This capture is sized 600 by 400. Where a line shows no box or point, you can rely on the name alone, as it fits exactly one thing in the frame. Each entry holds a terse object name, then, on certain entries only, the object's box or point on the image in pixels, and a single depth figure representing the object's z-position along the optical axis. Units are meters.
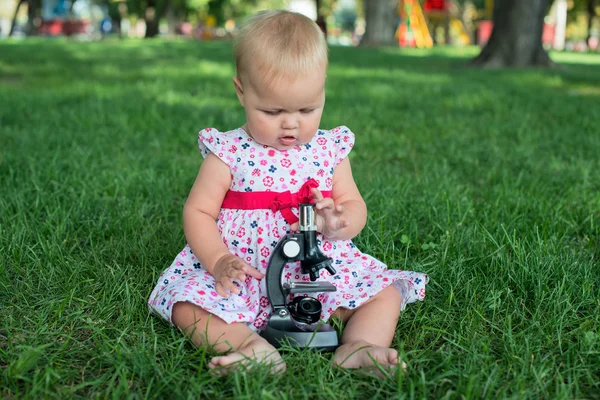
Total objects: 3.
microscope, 1.78
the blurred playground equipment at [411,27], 25.78
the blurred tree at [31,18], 35.06
